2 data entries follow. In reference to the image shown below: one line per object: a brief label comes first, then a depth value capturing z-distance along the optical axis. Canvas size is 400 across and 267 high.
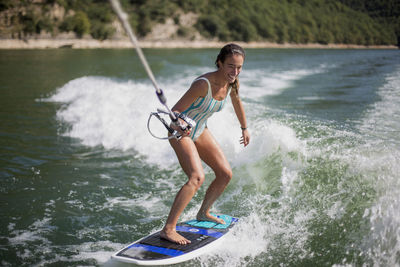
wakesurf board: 3.92
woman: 3.97
